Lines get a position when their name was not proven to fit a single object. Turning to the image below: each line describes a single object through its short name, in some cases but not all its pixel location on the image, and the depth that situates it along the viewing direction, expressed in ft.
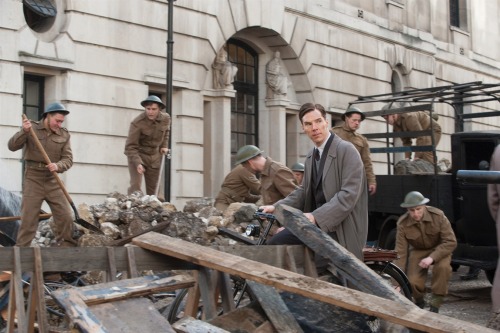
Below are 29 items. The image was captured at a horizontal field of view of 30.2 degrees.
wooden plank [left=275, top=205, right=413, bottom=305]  17.46
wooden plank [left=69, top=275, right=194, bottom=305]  16.47
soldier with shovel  35.70
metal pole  51.16
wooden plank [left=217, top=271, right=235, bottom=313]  18.62
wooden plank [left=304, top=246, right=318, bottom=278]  19.83
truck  38.19
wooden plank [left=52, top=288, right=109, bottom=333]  15.08
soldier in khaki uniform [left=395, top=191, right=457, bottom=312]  34.09
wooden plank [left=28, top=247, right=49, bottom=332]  17.46
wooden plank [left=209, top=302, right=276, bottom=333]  16.89
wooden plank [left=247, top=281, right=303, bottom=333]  16.88
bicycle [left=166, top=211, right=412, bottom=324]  22.54
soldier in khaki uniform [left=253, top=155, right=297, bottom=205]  31.94
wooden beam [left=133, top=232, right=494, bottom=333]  14.70
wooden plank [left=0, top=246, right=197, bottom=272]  17.46
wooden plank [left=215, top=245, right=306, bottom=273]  19.30
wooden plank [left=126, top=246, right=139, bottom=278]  18.62
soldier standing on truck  45.09
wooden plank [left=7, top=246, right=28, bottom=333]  17.21
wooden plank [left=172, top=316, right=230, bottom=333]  15.55
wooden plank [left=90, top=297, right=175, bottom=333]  15.94
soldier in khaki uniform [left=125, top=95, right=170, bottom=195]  44.37
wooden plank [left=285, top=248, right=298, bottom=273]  19.61
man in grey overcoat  20.74
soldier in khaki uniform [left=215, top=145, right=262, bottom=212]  45.50
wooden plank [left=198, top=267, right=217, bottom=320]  17.97
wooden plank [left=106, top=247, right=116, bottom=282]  18.39
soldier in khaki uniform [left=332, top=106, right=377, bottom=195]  41.42
